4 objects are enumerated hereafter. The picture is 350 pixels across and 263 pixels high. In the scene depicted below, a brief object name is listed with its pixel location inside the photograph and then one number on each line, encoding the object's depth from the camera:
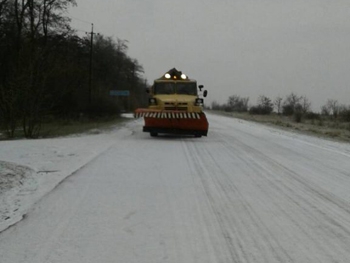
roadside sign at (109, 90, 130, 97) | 49.62
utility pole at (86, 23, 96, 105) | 41.17
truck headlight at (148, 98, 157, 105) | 18.03
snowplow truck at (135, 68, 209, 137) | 17.17
